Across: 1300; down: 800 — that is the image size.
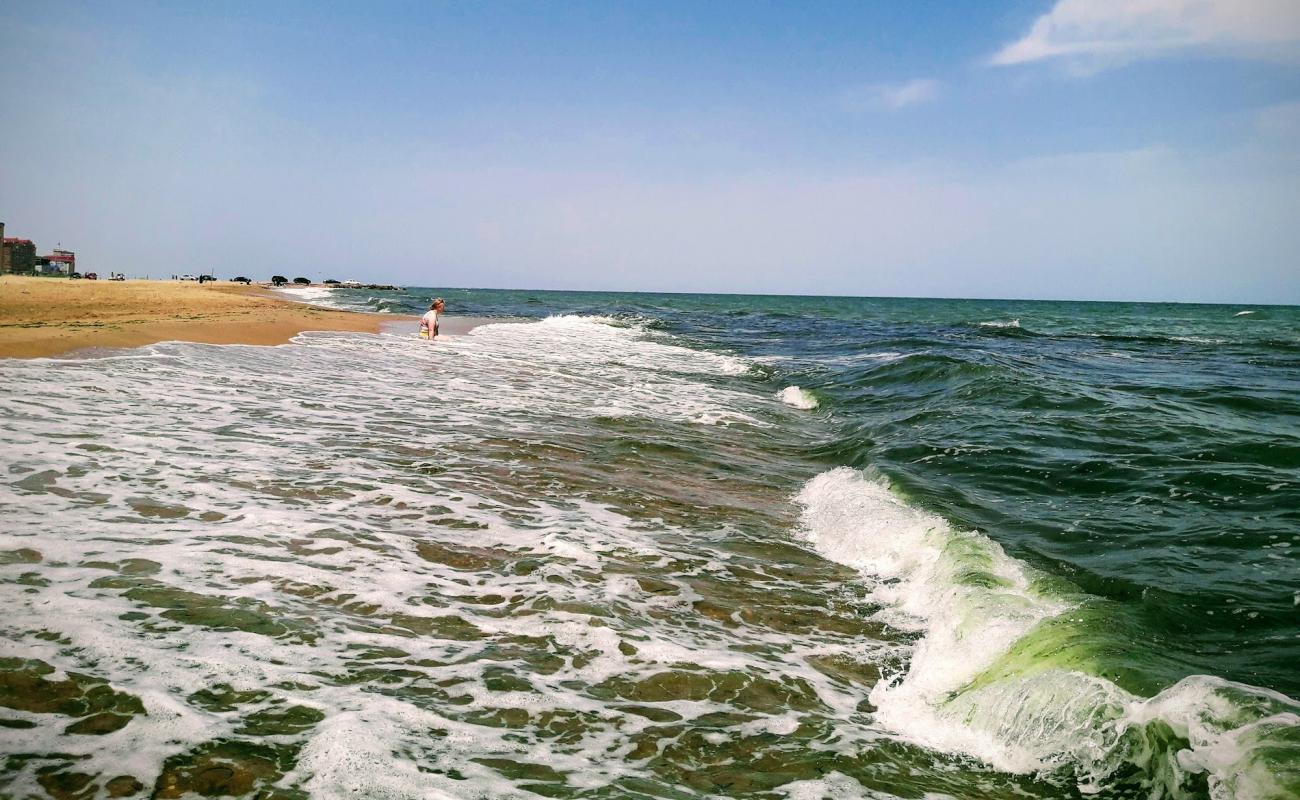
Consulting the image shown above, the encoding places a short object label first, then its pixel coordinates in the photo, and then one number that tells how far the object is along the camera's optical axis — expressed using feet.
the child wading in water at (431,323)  72.79
